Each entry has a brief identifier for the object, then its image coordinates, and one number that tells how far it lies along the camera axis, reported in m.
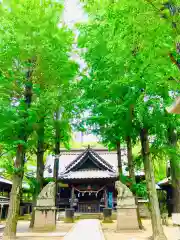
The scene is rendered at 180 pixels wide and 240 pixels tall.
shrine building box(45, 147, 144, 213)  23.89
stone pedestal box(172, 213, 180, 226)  4.84
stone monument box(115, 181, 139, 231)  11.84
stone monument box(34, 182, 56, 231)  12.46
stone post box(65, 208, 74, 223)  19.52
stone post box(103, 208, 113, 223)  18.64
